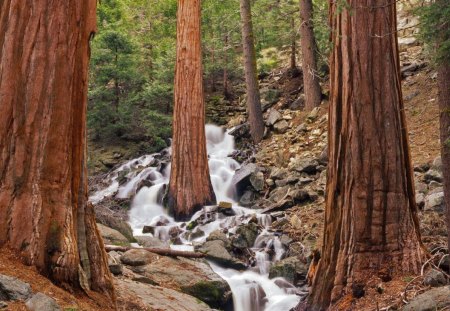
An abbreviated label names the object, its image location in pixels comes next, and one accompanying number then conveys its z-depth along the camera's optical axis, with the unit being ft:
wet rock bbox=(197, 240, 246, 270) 32.42
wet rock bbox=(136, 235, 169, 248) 33.60
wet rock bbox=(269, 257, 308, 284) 30.58
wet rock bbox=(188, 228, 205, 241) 38.78
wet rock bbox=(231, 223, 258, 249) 35.14
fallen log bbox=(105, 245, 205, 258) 27.04
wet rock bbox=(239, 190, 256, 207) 44.39
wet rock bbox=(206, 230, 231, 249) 35.19
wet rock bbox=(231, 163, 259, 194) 46.86
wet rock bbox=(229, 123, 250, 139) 61.11
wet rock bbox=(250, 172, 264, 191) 45.19
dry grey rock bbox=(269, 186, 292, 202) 41.06
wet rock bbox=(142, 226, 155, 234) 40.88
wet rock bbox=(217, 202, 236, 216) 42.14
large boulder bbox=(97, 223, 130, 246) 30.73
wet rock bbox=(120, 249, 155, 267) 26.55
